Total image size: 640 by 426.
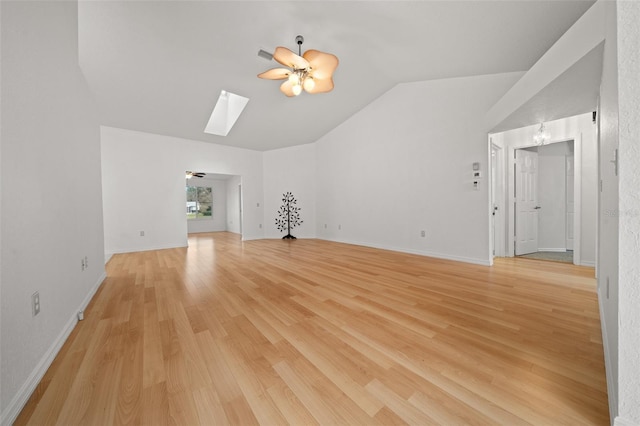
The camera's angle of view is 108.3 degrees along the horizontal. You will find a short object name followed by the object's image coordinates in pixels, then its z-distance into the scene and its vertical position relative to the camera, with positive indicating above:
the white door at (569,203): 5.05 +0.05
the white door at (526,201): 4.59 +0.10
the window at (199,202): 9.73 +0.38
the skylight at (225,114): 5.57 +2.48
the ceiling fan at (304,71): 2.78 +1.84
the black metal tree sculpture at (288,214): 7.65 -0.15
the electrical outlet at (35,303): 1.39 -0.55
